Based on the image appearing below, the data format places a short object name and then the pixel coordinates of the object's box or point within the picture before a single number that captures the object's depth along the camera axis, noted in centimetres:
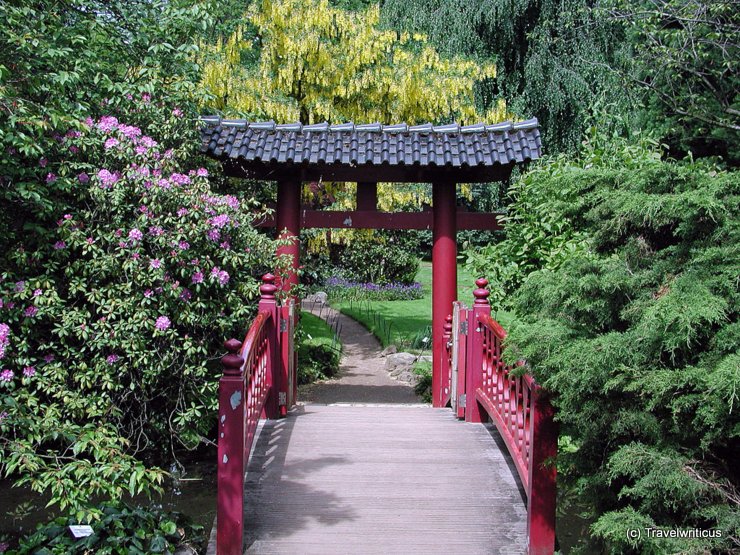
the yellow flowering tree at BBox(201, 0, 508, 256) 1137
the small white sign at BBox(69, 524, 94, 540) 400
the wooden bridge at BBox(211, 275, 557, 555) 405
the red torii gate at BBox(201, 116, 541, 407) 748
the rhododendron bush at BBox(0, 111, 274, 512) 526
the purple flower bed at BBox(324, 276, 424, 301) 1886
